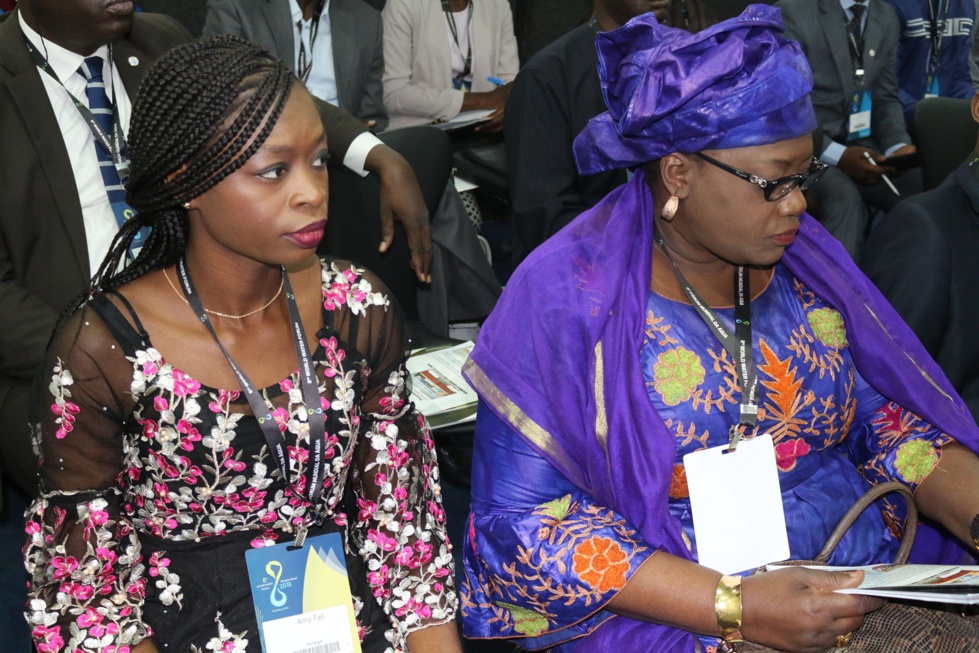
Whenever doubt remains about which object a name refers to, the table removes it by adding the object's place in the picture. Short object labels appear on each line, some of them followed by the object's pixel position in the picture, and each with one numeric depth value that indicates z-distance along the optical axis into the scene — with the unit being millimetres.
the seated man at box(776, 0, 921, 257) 4129
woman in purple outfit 1579
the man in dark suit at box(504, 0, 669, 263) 3316
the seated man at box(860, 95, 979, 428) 2098
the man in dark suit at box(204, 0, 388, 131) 4203
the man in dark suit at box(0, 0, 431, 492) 2445
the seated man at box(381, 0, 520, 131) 4930
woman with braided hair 1461
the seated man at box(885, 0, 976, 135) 5062
